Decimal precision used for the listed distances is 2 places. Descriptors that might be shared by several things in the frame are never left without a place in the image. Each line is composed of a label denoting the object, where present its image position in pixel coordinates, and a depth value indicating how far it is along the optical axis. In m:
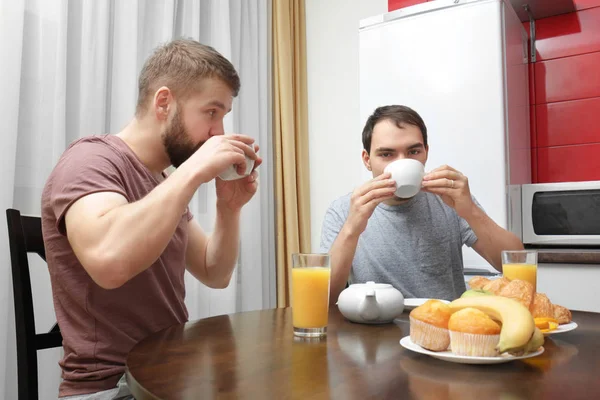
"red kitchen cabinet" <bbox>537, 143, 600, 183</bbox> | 2.56
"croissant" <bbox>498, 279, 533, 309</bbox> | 0.86
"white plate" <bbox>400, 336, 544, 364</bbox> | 0.69
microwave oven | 2.17
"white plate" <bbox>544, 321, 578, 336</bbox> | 0.86
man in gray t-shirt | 1.52
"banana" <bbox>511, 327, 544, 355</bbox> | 0.69
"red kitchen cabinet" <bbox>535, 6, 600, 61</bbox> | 2.57
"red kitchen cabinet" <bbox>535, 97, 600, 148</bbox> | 2.56
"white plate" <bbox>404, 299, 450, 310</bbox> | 1.19
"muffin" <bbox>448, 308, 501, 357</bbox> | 0.69
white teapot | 1.02
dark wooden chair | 1.05
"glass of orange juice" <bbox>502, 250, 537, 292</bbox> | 1.08
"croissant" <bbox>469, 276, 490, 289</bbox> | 0.98
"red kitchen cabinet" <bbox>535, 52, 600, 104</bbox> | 2.56
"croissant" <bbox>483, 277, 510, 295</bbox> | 0.92
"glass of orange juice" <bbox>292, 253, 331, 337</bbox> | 0.94
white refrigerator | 2.27
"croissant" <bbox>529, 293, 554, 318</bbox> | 0.89
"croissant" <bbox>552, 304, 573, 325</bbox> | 0.94
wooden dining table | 0.61
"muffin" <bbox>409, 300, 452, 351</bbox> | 0.74
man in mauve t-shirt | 0.98
